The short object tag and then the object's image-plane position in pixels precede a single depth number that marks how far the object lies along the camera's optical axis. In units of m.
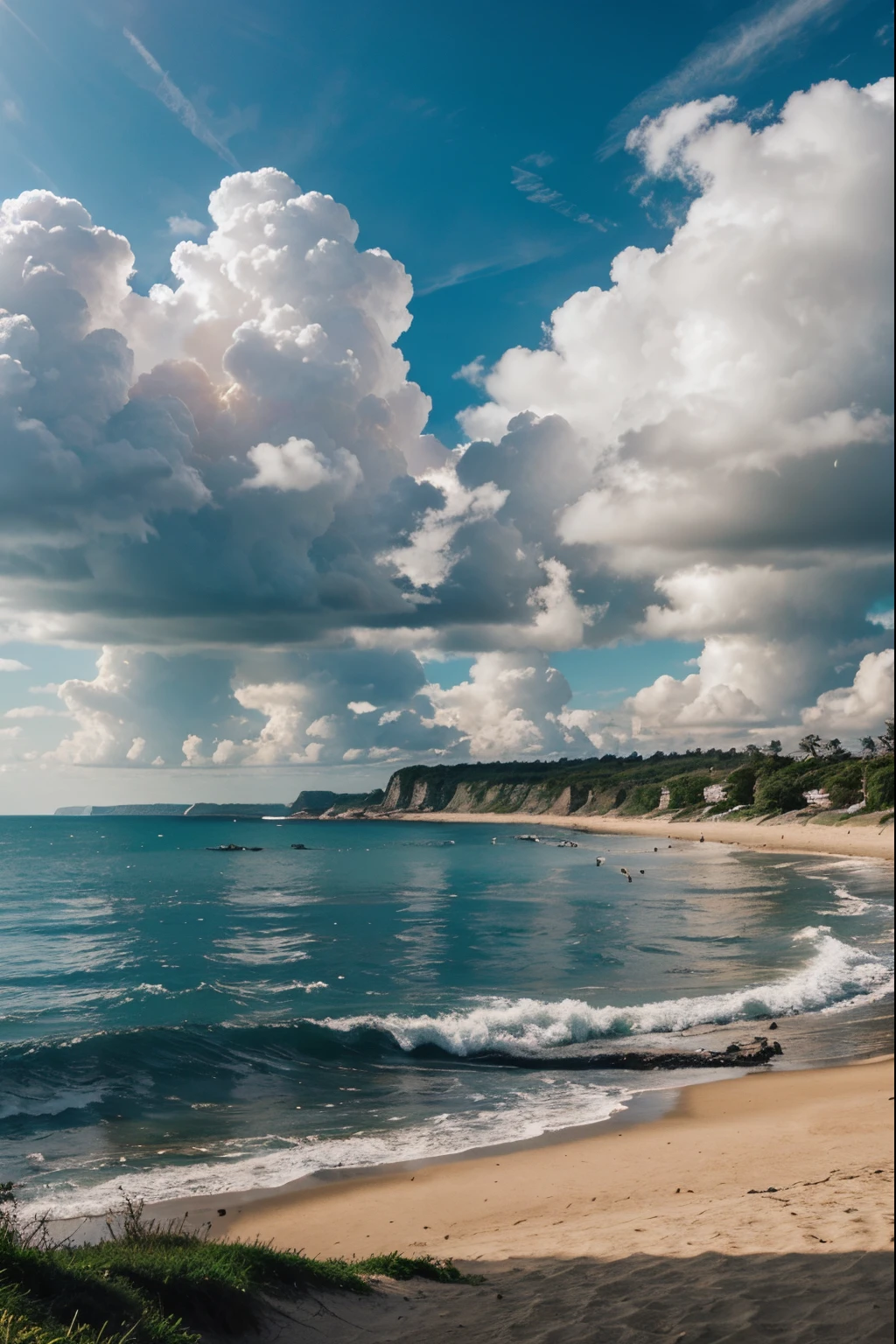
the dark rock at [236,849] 142.88
